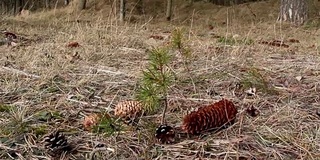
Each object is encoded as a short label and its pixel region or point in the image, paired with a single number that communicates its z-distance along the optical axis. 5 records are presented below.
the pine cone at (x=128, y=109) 1.74
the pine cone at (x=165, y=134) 1.53
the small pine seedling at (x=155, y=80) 1.60
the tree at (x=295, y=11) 8.01
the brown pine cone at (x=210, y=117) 1.56
